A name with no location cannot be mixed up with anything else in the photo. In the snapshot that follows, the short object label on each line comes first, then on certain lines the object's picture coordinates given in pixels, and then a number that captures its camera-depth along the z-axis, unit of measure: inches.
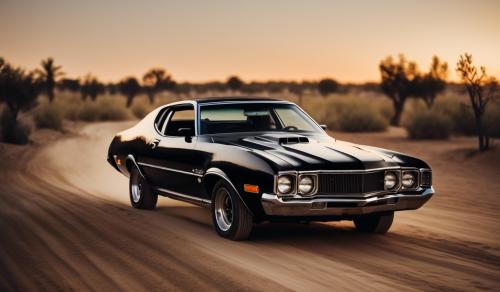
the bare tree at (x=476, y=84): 893.8
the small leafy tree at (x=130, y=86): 3049.7
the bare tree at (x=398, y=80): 1553.9
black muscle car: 322.3
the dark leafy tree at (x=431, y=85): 1571.1
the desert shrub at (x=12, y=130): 1033.5
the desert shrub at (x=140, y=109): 2106.3
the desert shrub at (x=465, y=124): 1114.1
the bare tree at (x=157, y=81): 3102.9
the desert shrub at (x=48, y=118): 1362.0
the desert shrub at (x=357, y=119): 1274.6
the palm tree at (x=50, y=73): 2393.0
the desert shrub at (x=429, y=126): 1074.7
